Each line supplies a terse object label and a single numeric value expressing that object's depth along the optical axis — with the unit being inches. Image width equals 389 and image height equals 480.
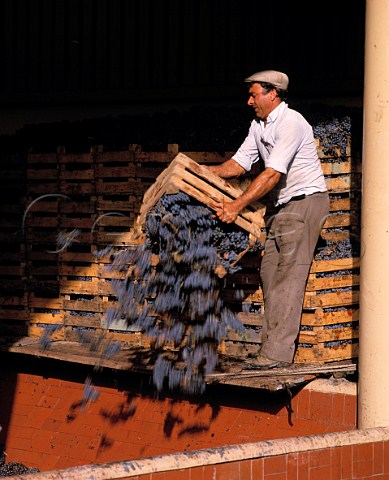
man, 560.7
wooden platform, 543.3
